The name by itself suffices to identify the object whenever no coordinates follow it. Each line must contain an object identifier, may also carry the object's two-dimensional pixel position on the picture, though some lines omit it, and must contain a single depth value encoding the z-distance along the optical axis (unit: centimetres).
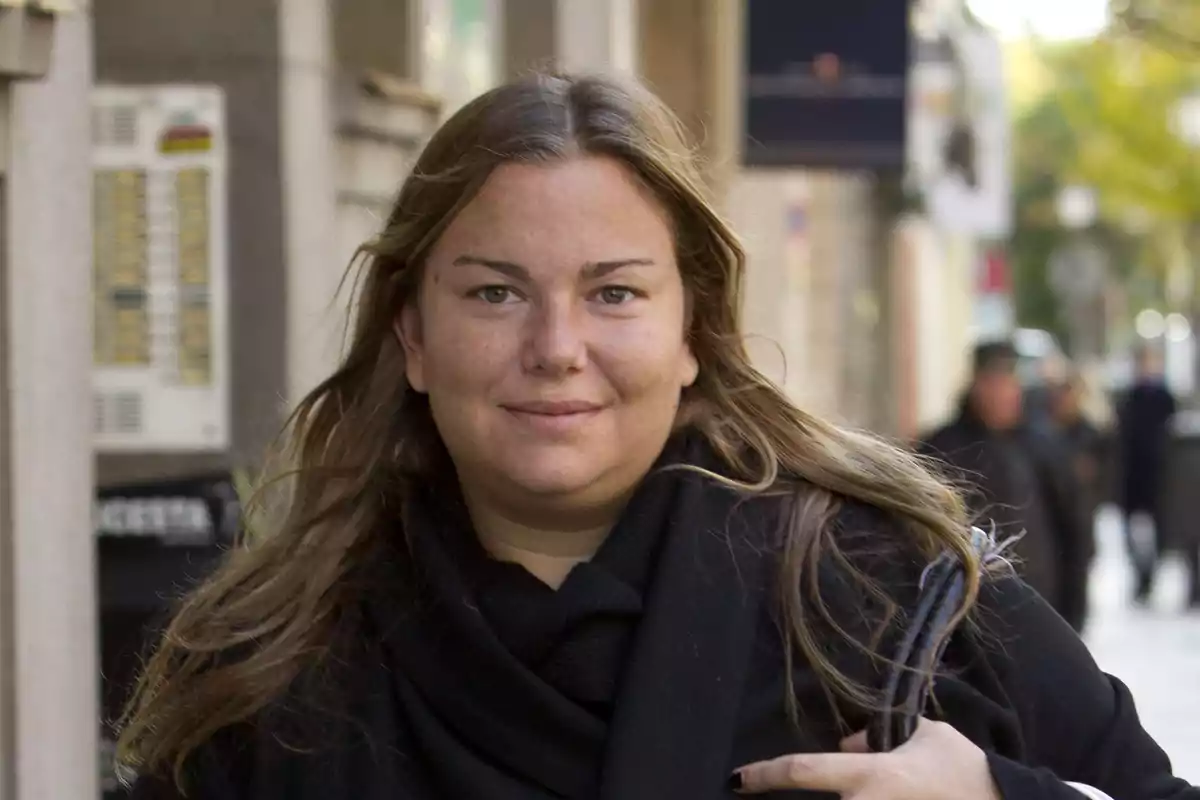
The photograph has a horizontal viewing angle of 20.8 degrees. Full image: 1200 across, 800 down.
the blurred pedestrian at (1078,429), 2202
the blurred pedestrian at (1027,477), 1208
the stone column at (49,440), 604
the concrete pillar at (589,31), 1212
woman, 330
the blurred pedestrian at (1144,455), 2354
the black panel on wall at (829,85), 1603
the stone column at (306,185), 878
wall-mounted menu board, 839
